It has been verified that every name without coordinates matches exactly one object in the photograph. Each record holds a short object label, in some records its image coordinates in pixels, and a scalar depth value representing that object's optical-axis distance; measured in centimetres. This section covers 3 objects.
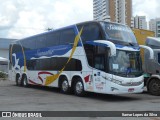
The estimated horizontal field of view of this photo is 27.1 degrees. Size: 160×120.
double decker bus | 1547
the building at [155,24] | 7585
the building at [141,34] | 1994
